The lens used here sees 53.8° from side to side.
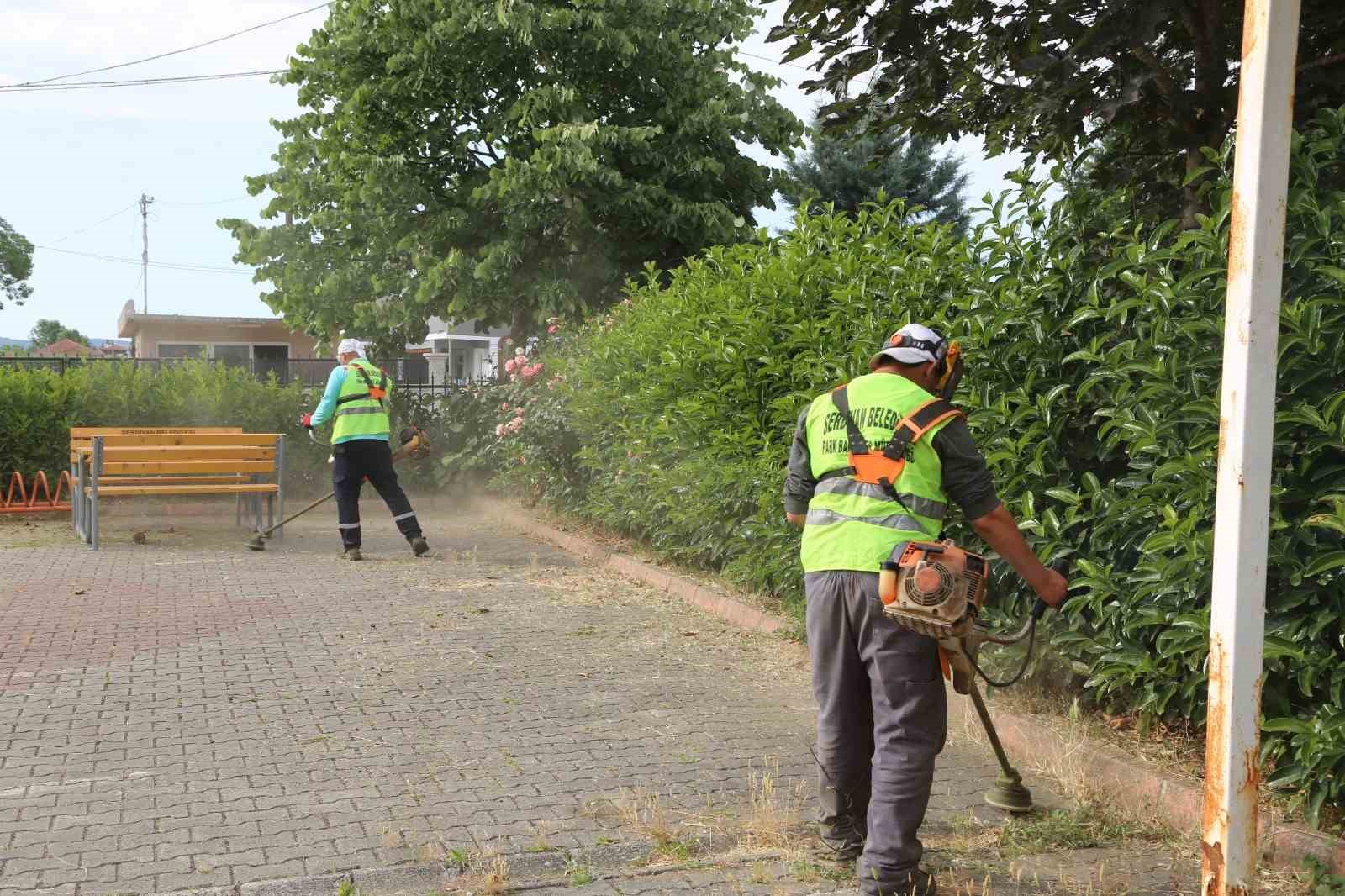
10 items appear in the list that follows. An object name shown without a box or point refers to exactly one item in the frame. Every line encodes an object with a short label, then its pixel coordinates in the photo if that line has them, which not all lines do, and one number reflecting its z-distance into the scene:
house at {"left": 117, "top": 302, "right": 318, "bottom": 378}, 45.72
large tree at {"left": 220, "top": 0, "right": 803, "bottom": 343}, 17.19
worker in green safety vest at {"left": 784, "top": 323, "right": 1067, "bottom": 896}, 4.10
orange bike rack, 14.77
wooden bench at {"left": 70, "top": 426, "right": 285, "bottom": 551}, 12.96
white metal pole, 3.64
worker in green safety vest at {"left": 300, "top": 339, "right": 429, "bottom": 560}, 11.95
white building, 48.60
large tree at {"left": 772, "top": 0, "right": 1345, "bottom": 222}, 6.09
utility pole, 94.88
